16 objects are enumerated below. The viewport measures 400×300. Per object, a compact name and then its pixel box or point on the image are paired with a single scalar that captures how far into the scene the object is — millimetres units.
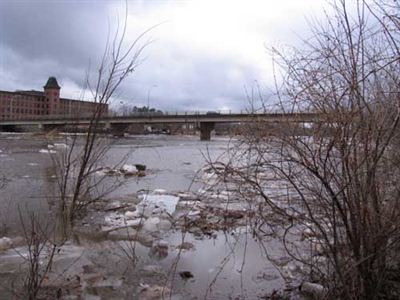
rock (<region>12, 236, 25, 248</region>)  7452
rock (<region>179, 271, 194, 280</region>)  6314
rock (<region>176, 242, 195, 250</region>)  7794
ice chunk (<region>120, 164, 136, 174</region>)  20698
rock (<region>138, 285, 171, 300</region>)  5522
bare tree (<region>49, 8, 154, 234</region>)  9117
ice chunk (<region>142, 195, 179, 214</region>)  11362
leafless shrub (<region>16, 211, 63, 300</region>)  4750
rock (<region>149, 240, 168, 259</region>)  7366
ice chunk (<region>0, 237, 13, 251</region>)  7232
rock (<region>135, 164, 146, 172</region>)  22834
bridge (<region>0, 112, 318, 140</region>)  77562
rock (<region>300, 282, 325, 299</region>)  5338
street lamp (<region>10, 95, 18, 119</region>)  123819
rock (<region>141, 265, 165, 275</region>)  6428
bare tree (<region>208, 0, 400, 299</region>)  4094
